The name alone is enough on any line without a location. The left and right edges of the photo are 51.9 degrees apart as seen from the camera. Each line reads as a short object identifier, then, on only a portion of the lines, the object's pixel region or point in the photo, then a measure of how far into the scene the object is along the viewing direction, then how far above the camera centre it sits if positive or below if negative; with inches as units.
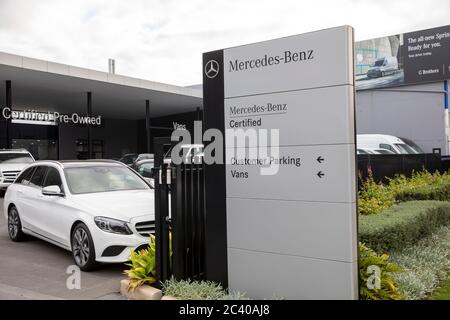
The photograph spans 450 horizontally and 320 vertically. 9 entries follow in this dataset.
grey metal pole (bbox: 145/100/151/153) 1179.9 +120.1
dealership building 854.5 +160.8
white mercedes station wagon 246.5 -27.0
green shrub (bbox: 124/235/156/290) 204.7 -48.5
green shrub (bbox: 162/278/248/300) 185.0 -53.0
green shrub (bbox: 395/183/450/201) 392.5 -30.8
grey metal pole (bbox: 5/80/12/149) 876.0 +115.5
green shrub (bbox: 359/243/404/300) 180.5 -48.6
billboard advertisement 1219.2 +276.9
